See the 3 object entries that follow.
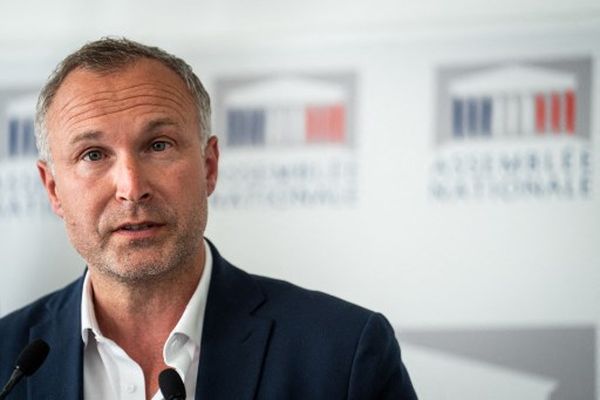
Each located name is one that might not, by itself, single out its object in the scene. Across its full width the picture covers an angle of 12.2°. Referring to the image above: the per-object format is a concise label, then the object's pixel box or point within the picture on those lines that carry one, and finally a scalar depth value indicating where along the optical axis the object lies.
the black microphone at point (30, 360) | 2.37
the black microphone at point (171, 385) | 2.32
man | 2.45
